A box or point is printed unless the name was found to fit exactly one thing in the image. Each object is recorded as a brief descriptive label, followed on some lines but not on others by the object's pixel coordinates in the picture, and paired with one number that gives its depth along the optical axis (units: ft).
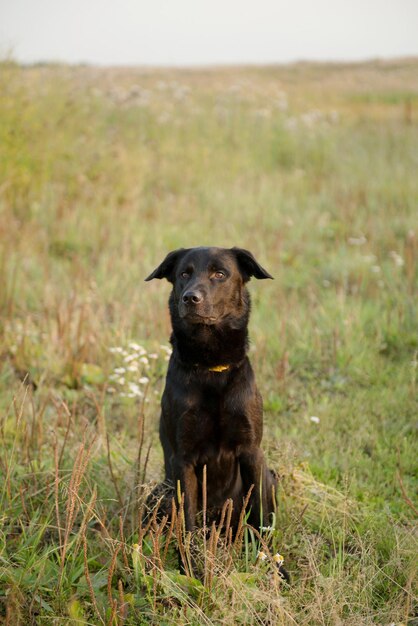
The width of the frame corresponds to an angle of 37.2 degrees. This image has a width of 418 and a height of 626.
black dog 9.05
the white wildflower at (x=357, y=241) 23.76
